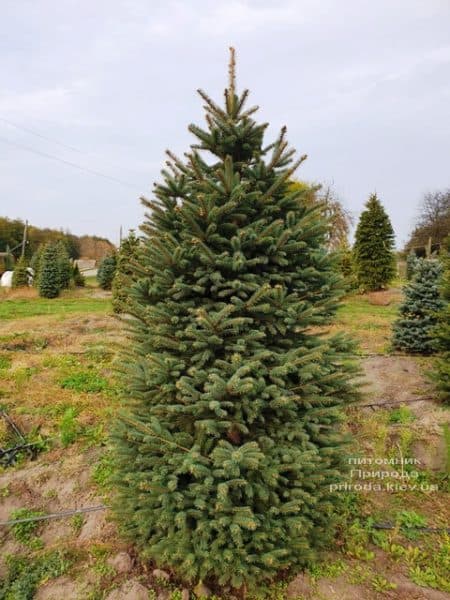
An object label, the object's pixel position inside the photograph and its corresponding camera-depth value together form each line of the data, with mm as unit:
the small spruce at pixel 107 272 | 29125
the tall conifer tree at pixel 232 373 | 2811
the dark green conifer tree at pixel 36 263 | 28881
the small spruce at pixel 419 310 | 8438
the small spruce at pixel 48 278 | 24453
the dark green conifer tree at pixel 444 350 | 5812
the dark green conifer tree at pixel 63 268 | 26275
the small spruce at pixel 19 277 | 27984
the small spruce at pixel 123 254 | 16391
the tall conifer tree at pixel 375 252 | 19266
